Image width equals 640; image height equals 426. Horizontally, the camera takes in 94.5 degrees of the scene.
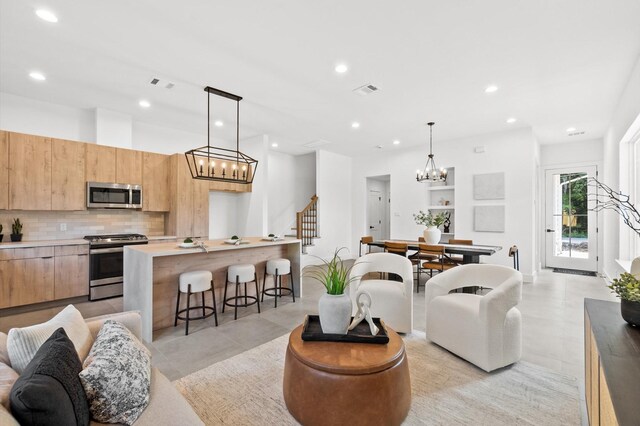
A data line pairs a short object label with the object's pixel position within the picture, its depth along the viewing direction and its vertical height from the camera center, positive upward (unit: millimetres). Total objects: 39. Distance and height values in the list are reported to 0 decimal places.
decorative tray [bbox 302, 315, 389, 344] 1915 -800
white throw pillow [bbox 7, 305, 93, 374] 1176 -536
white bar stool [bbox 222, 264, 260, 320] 3727 -770
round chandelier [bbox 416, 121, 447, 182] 5744 +806
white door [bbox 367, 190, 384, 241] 8523 +38
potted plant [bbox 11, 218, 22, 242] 4078 -224
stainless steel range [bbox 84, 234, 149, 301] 4363 -767
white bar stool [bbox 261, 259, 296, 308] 4184 -779
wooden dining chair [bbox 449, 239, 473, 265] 5441 -497
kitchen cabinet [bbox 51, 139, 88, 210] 4293 +582
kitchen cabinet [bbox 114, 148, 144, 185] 4875 +813
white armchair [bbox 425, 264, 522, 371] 2350 -871
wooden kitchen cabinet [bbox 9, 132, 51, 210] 3980 +583
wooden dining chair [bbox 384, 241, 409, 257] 5180 -573
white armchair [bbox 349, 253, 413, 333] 3090 -858
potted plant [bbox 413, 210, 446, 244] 5293 -243
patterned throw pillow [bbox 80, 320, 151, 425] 1157 -693
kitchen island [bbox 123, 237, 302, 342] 3076 -658
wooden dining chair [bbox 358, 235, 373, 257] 6221 -523
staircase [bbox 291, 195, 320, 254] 7353 -229
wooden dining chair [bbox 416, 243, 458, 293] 4766 -745
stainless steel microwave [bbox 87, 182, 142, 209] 4609 +307
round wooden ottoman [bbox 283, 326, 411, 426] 1611 -957
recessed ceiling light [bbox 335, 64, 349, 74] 3365 +1701
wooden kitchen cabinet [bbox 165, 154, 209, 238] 5375 +208
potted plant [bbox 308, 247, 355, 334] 1951 -607
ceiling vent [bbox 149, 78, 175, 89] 3756 +1700
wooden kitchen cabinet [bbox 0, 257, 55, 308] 3721 -873
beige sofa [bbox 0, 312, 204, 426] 1203 -847
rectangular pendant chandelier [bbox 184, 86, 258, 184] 4320 +1011
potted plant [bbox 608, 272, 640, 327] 1512 -417
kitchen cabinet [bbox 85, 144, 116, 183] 4574 +802
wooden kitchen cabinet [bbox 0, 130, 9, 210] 3893 +583
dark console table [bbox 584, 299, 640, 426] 954 -592
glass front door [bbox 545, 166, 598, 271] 6500 -116
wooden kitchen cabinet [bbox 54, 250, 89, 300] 4109 -878
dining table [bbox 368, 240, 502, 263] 4543 -547
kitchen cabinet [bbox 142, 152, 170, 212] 5215 +586
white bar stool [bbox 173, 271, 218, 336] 3256 -774
